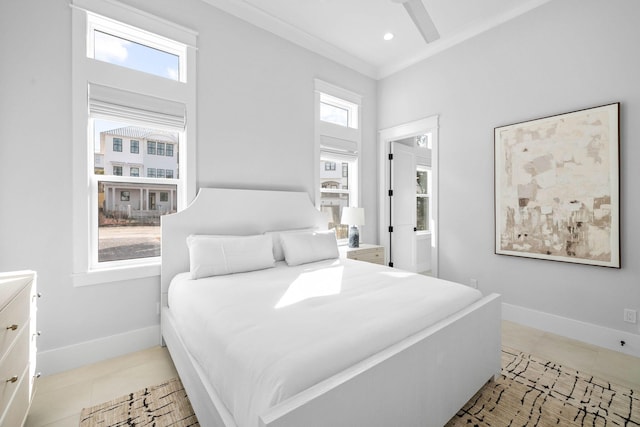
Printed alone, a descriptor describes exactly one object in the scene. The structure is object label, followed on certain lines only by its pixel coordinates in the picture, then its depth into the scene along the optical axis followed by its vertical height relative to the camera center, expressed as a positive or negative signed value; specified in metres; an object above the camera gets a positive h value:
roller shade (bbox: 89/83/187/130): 2.33 +0.88
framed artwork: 2.48 +0.23
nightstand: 3.67 -0.53
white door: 4.56 +0.08
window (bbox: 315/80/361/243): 3.83 +0.84
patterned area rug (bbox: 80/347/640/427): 1.66 -1.17
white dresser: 1.19 -0.62
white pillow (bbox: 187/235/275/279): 2.34 -0.36
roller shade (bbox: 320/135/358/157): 3.86 +0.90
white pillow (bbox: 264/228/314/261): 3.01 -0.35
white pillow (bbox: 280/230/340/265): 2.84 -0.35
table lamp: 3.80 -0.11
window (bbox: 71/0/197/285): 2.28 +0.73
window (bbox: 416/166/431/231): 5.41 +0.25
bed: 1.06 -0.62
